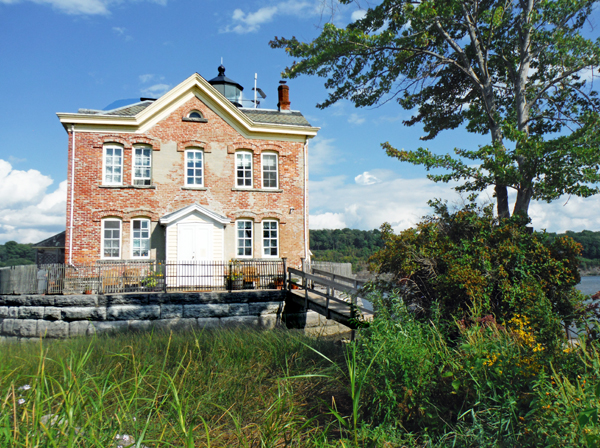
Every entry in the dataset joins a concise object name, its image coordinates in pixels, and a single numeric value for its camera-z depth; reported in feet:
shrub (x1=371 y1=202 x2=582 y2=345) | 23.29
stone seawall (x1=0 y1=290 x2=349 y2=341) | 45.62
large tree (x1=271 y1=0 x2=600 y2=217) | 33.94
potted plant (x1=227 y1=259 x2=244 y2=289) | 50.37
